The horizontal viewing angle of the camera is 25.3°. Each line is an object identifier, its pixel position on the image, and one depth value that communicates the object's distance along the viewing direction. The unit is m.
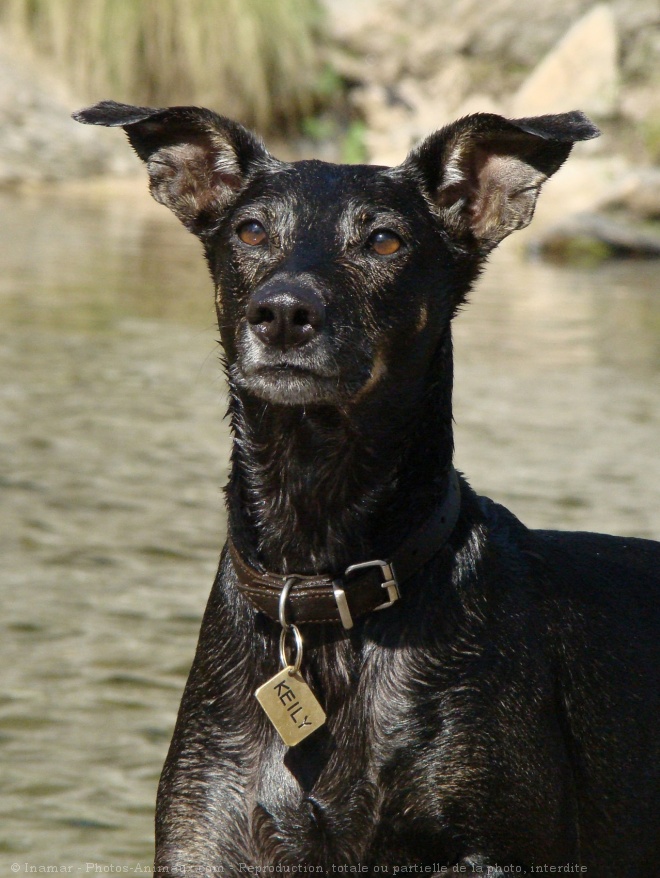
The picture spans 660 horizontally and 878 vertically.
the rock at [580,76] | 22.98
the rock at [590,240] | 17.67
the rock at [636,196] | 18.44
